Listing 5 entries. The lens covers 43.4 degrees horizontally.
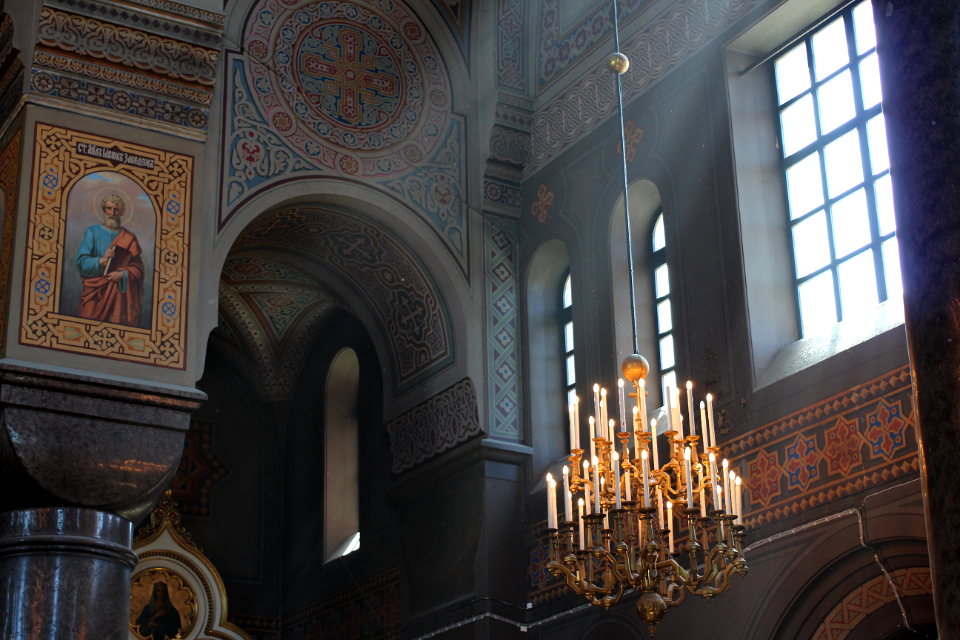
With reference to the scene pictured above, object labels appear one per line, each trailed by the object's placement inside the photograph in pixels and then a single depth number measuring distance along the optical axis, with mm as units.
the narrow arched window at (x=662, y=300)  8602
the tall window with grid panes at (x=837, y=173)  7098
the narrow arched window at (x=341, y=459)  11883
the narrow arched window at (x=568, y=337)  9695
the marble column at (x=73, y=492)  6812
